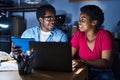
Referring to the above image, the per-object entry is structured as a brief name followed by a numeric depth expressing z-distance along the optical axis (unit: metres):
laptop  1.43
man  2.44
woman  1.80
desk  1.29
